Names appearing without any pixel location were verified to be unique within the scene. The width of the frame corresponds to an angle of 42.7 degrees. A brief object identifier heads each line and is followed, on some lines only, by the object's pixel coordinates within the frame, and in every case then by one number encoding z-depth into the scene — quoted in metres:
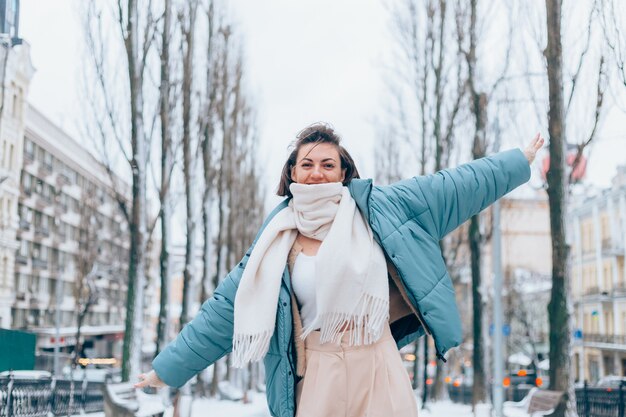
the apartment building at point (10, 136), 10.02
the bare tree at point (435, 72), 22.50
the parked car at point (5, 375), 9.08
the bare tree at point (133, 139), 16.06
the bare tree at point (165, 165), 18.92
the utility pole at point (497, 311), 15.47
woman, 2.92
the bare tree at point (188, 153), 20.06
